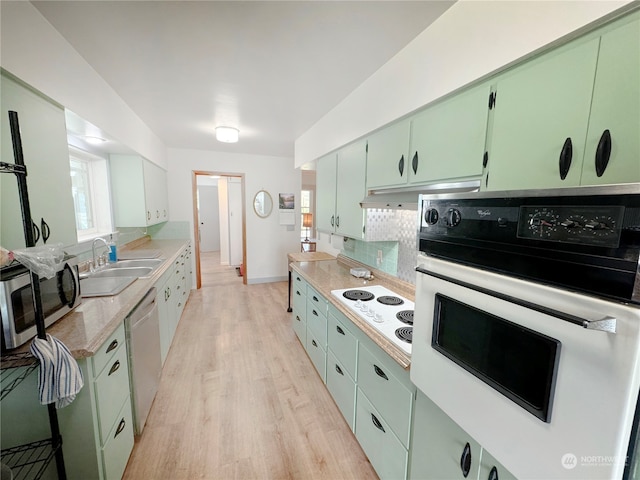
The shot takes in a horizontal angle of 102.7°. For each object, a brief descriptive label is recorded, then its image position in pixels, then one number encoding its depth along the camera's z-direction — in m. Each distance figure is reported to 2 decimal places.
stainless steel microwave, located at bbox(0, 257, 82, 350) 0.98
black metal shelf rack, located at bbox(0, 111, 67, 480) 0.94
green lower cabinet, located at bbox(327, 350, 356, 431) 1.69
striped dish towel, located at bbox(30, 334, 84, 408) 0.97
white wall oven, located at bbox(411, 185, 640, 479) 0.49
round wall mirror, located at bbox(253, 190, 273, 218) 4.88
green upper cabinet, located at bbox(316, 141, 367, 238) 2.07
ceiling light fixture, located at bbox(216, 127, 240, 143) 3.04
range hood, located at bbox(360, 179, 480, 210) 1.18
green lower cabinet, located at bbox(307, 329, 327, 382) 2.15
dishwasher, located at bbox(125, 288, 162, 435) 1.62
